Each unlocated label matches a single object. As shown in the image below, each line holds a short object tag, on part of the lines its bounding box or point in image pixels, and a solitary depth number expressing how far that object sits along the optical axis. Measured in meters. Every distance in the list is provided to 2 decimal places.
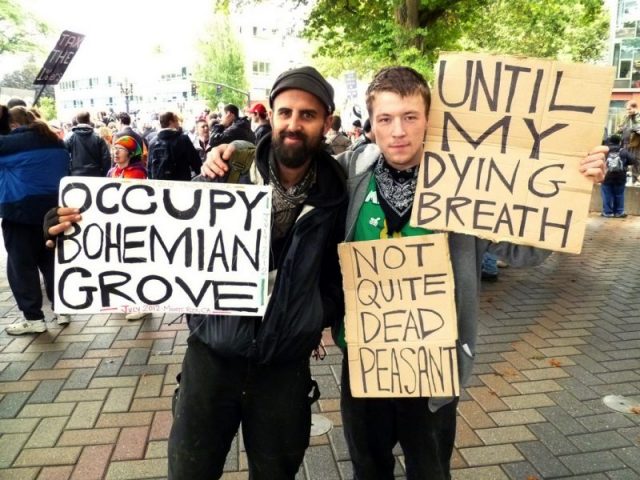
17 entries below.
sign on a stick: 7.54
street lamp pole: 34.47
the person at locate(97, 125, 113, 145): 8.79
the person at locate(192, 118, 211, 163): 10.63
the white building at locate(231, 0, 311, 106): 64.94
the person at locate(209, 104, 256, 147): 7.56
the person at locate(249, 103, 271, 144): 8.09
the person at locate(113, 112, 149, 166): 8.47
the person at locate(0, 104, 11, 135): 4.33
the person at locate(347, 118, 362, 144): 9.33
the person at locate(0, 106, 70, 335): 4.20
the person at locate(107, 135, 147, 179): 5.12
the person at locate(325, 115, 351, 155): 8.09
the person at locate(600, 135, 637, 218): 10.25
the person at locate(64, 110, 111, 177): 6.11
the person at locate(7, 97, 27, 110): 5.24
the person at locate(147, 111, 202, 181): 6.69
